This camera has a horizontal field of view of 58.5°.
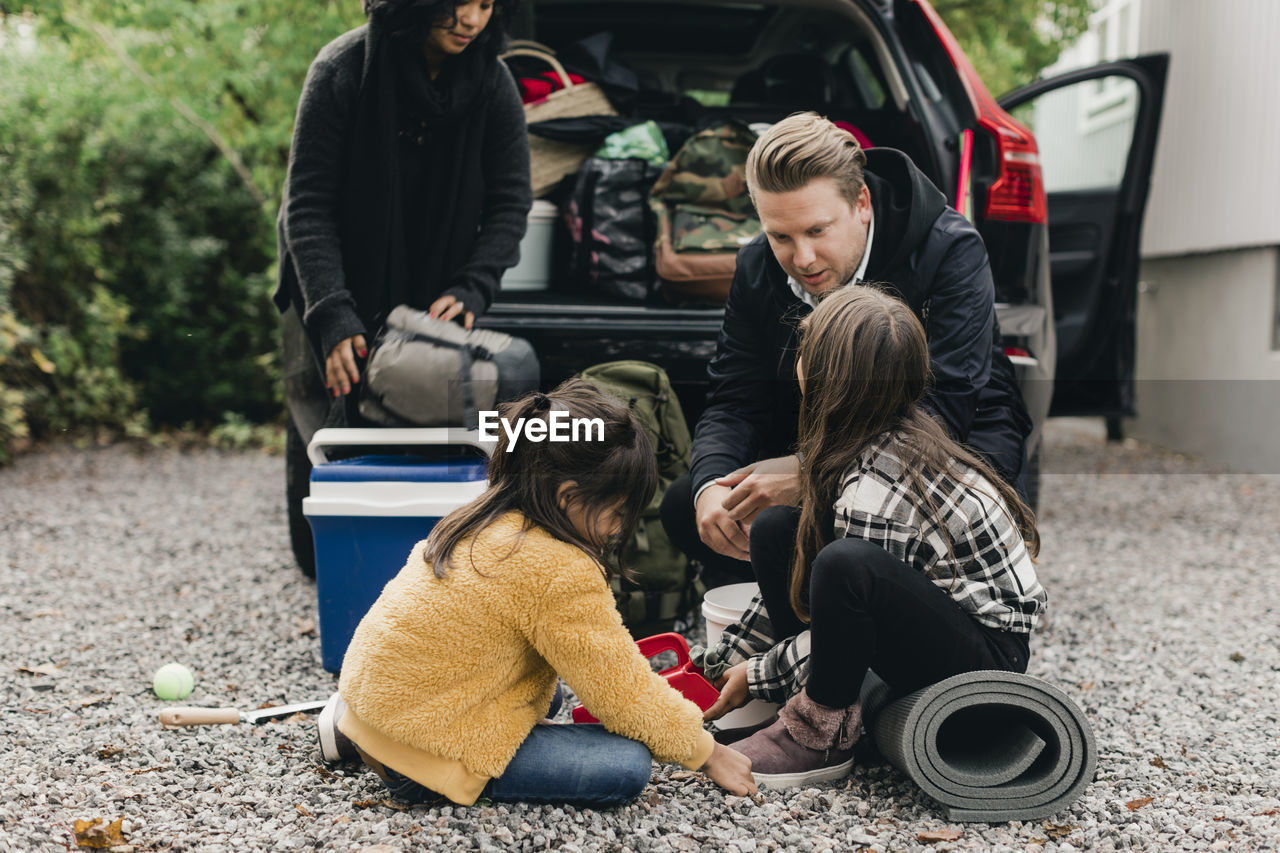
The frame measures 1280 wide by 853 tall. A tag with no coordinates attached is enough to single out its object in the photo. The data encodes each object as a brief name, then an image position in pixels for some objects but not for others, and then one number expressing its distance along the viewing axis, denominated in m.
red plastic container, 2.38
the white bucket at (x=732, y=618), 2.34
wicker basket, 3.77
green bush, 6.33
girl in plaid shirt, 1.98
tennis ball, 2.66
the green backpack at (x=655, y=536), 2.96
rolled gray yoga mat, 1.97
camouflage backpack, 3.29
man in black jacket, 2.33
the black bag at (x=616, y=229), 3.54
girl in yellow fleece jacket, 1.91
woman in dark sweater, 2.74
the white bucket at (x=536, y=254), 3.74
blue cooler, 2.57
